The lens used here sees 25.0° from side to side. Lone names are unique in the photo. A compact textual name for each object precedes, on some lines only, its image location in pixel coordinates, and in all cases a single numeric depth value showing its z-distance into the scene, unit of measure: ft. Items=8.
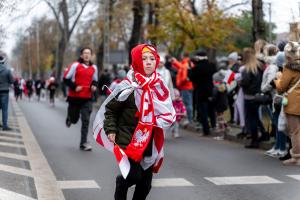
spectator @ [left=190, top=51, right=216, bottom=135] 50.01
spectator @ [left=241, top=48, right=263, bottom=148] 40.68
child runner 19.19
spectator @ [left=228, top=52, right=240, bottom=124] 49.29
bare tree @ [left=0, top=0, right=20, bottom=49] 47.04
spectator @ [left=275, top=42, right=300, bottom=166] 34.24
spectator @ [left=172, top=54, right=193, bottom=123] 55.21
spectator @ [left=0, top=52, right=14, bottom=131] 51.47
